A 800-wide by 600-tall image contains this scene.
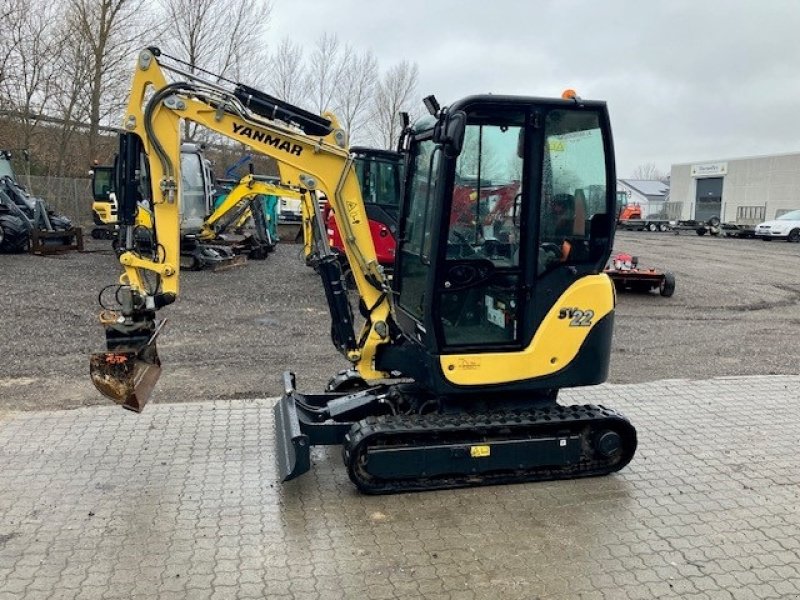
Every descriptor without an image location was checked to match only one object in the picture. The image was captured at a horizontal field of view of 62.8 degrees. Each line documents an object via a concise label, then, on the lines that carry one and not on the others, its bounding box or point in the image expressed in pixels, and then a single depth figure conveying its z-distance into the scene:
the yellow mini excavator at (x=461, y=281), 4.32
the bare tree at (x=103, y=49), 24.50
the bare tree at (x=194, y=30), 29.64
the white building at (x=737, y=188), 42.28
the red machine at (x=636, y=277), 13.52
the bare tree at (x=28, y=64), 23.55
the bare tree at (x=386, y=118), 40.09
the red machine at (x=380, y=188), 12.09
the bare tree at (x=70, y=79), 24.28
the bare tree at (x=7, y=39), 23.12
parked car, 30.92
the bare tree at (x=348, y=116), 38.00
